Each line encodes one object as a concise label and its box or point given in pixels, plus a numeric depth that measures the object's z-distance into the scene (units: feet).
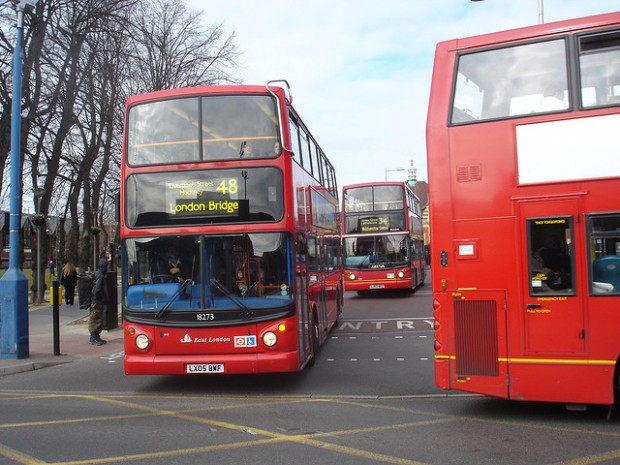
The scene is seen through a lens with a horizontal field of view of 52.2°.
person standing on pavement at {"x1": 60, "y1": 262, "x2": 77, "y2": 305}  75.46
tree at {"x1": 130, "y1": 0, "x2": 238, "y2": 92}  73.36
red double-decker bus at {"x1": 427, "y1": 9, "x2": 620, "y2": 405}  20.88
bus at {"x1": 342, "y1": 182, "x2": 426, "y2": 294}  78.07
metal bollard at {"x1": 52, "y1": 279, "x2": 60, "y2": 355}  39.11
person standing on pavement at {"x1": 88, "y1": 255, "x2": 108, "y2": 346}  43.68
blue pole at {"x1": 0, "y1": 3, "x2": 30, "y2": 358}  37.11
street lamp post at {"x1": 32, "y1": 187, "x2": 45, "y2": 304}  73.40
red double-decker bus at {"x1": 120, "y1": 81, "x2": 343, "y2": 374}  27.20
